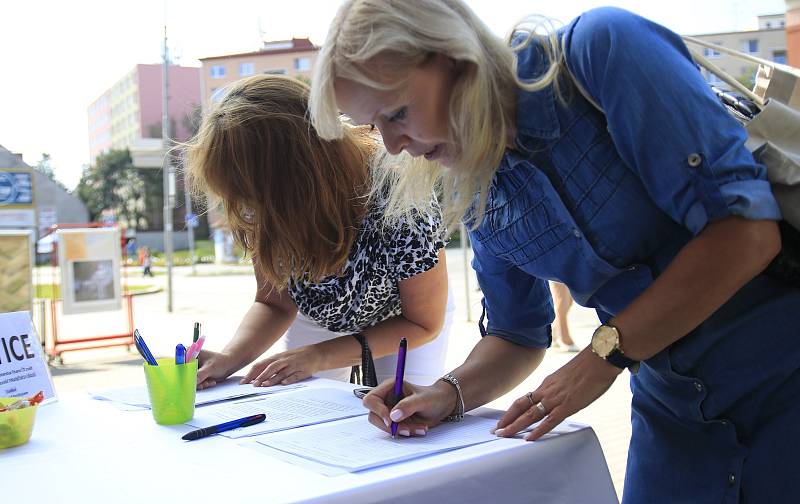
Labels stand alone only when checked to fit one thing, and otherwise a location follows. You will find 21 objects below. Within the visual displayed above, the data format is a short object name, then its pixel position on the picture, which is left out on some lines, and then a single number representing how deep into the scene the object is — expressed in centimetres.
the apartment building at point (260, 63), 4278
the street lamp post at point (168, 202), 1080
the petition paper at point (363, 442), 105
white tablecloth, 95
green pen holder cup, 134
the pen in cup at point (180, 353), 136
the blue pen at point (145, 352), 137
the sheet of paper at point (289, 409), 131
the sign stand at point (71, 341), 667
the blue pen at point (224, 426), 123
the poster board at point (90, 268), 701
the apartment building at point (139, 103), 5141
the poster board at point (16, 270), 584
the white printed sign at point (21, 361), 159
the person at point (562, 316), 602
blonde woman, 91
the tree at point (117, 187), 4747
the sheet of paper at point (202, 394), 156
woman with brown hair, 171
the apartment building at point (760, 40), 3928
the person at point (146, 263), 2075
